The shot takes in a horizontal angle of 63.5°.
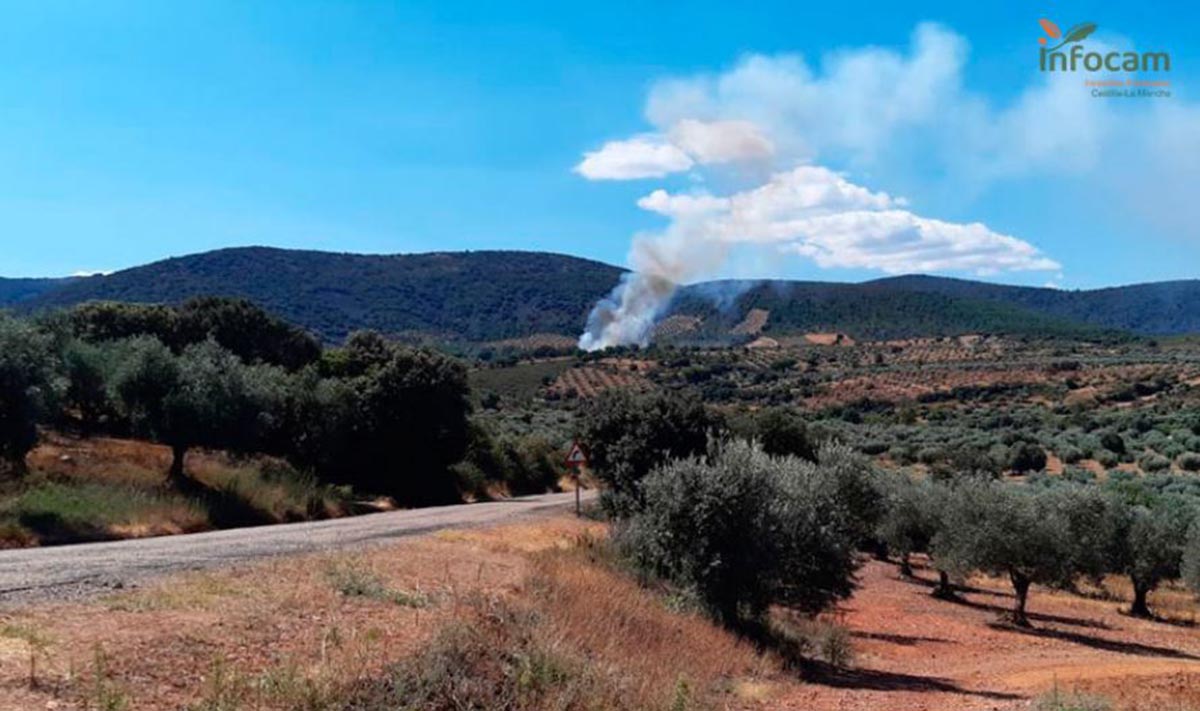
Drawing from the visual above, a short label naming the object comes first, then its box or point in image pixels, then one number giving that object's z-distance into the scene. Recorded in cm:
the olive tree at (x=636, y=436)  3131
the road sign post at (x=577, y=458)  3165
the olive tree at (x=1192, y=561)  3456
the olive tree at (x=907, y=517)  3962
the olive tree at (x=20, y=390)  2739
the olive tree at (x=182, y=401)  3288
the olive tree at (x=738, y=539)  2120
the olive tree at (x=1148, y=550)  3672
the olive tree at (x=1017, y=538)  3219
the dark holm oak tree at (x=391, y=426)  4491
